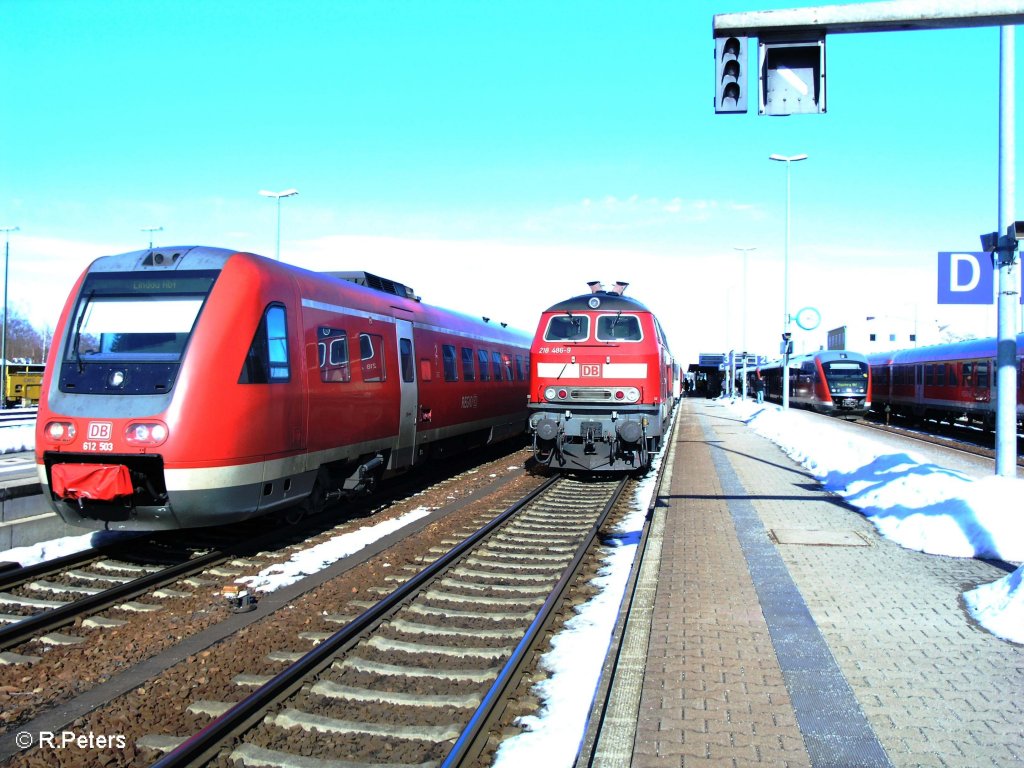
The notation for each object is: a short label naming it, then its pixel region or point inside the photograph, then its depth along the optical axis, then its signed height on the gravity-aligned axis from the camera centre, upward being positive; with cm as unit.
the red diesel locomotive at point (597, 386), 1231 -6
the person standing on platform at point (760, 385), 4112 -9
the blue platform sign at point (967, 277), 892 +129
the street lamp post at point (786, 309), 2633 +271
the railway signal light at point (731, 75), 590 +244
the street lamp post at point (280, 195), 2841 +705
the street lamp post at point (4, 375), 3098 +14
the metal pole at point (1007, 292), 881 +110
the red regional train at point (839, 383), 3291 +5
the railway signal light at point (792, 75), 577 +240
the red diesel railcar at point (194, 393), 647 -12
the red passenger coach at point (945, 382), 2192 +9
